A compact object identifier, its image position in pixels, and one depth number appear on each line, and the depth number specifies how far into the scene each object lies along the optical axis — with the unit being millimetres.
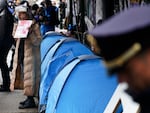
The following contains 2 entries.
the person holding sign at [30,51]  7438
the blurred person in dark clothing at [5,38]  8648
